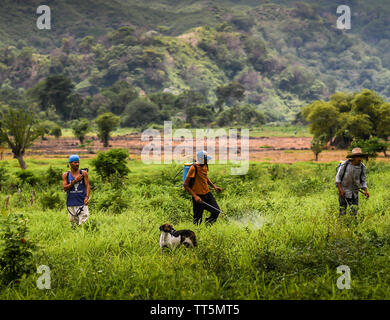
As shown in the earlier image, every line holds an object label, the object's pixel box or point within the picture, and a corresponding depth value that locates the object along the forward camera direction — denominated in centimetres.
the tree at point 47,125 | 4353
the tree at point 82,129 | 3291
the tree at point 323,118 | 2792
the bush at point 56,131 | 4125
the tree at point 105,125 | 3147
